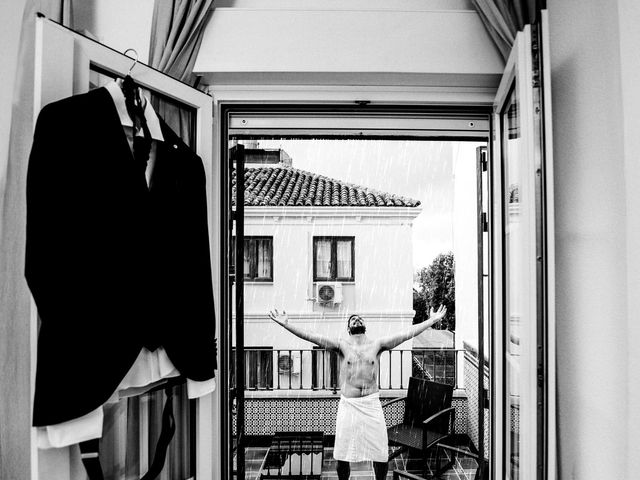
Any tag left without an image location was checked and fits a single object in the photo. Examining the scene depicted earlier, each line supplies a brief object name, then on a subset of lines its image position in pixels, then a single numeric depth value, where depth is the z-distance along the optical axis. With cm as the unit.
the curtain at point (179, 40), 157
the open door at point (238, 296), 184
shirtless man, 383
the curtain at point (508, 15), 153
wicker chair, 375
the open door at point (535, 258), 118
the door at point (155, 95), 106
